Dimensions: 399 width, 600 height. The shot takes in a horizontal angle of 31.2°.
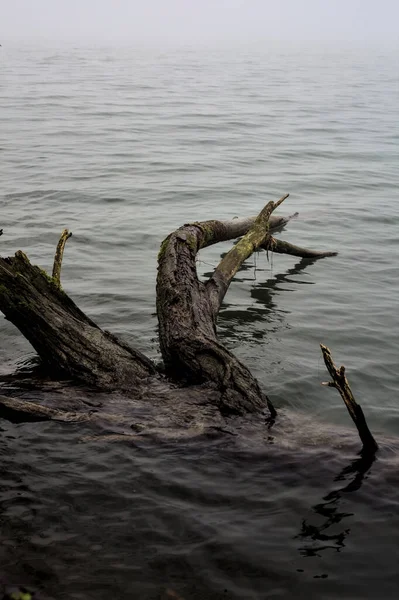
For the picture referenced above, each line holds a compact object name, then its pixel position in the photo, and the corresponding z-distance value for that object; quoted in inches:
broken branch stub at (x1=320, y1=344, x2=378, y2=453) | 185.1
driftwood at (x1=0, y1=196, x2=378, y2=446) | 231.0
